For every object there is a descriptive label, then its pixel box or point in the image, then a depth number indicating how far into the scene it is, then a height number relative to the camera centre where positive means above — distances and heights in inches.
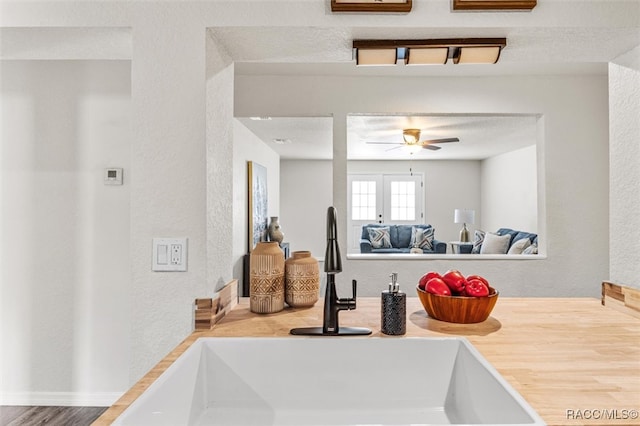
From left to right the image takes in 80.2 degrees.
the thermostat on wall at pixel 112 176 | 91.5 +8.7
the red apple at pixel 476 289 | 50.6 -10.3
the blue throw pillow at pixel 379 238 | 299.9 -20.5
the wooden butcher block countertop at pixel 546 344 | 30.4 -15.1
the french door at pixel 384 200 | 349.1 +11.2
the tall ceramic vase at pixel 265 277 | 54.3 -9.4
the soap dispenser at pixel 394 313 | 46.2 -12.3
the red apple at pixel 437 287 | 51.9 -10.4
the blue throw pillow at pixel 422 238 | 288.8 -20.0
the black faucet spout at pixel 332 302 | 45.4 -10.9
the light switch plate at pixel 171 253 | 50.6 -5.5
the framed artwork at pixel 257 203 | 193.2 +5.2
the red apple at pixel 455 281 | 52.2 -9.6
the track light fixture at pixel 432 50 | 53.9 +23.4
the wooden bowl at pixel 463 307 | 49.8 -12.6
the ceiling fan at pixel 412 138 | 200.4 +40.2
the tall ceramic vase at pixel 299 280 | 57.0 -10.2
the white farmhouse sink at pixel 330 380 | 40.7 -18.9
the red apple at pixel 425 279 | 55.0 -9.9
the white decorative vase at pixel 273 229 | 184.5 -9.1
